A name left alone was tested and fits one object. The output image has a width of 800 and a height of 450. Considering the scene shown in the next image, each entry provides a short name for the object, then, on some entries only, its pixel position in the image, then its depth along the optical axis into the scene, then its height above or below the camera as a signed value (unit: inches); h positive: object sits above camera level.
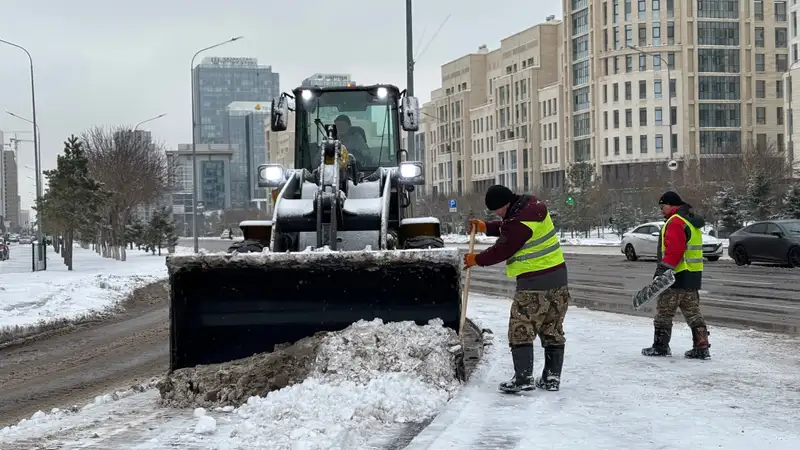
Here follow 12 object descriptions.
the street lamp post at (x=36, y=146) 1339.8 +130.0
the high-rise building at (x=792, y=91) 2524.6 +355.6
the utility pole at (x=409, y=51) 853.2 +165.9
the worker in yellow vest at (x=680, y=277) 352.2 -25.5
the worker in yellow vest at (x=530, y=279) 293.3 -21.2
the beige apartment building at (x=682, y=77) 3275.1 +524.4
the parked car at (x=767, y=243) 923.4 -32.5
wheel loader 287.9 -24.6
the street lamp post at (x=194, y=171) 1675.2 +97.2
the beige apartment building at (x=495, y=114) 3907.5 +513.5
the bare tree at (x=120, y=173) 1540.4 +89.4
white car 1148.6 -36.2
